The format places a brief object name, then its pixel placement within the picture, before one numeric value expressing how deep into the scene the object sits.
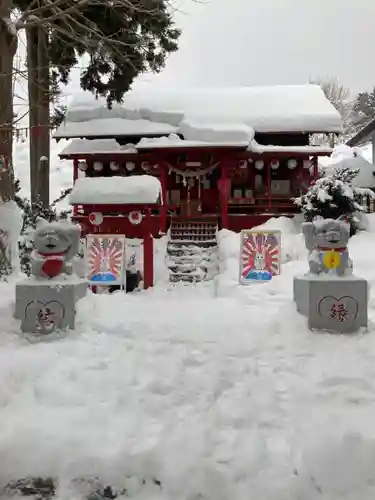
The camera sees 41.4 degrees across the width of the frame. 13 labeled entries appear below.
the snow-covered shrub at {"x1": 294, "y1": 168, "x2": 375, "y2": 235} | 13.46
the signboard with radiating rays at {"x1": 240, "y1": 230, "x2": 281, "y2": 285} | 9.48
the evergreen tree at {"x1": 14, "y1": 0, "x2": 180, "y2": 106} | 11.80
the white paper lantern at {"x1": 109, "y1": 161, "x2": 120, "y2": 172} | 17.83
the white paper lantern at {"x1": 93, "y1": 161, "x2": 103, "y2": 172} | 17.58
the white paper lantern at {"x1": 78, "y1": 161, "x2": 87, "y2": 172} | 17.86
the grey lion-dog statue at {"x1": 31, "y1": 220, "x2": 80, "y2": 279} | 5.96
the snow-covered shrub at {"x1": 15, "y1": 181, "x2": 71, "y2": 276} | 12.09
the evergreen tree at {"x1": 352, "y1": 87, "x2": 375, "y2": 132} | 34.06
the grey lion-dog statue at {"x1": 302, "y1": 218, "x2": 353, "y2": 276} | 6.02
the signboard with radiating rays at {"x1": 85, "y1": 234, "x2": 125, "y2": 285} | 9.48
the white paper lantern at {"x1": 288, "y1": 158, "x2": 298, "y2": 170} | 17.19
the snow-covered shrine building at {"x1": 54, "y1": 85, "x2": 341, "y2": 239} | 15.48
